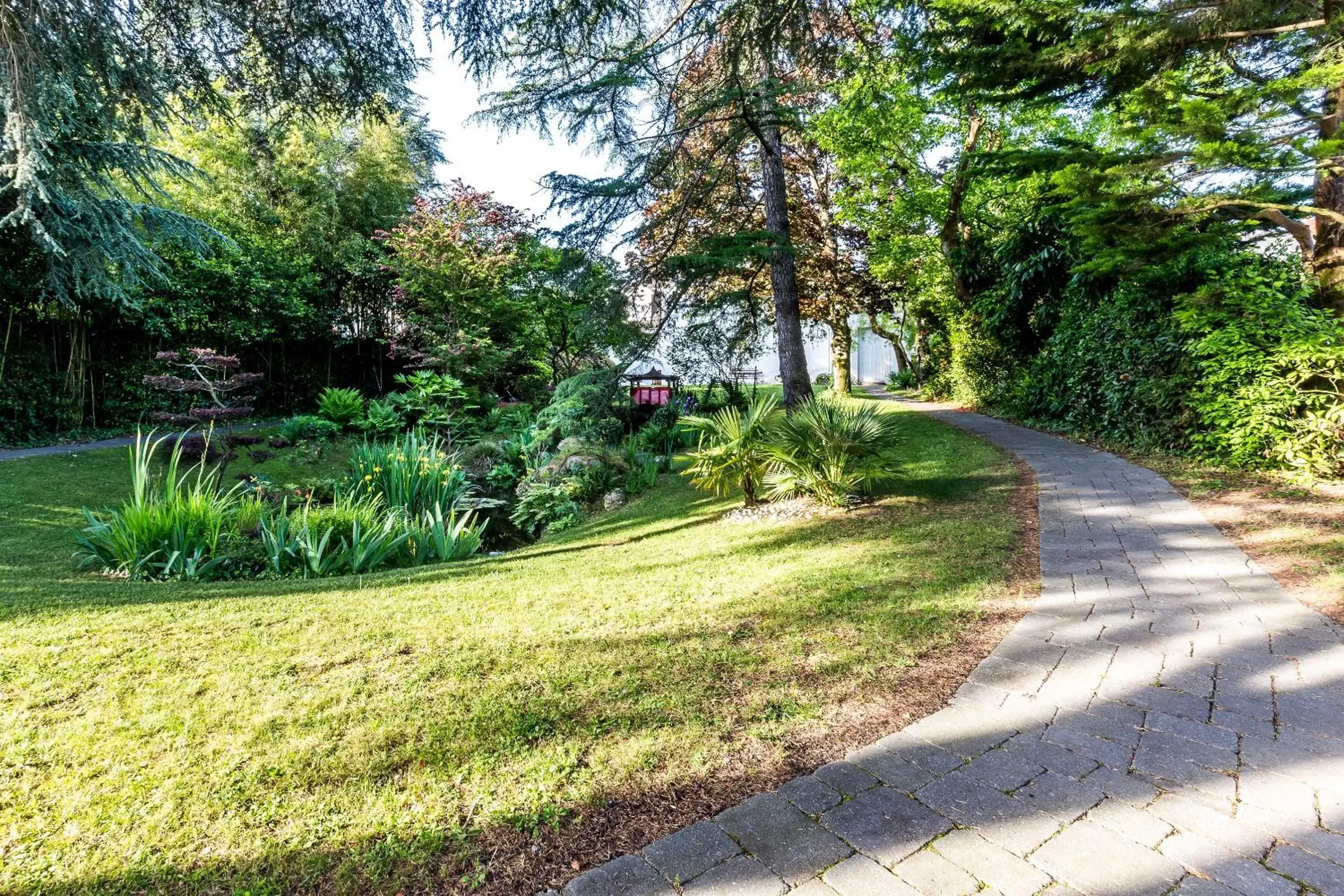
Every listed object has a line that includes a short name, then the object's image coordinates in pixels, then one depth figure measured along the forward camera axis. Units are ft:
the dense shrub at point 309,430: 28.58
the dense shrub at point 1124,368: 19.17
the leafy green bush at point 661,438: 28.71
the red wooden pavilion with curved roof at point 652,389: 34.27
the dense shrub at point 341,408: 31.35
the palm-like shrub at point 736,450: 16.28
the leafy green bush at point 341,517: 13.74
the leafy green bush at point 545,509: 20.38
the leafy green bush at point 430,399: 31.07
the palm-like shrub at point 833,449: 15.30
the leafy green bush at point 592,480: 21.27
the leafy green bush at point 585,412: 22.24
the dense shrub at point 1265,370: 14.99
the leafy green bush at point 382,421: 30.04
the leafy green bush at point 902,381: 60.18
